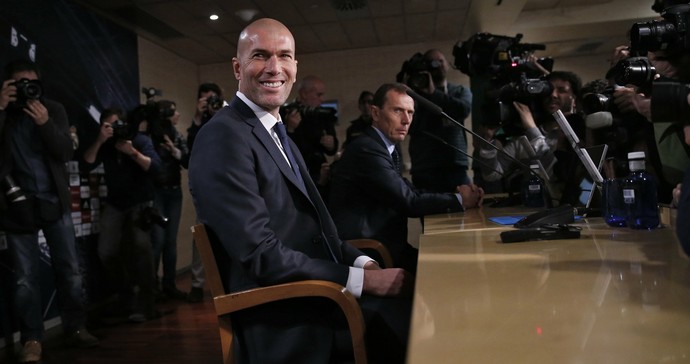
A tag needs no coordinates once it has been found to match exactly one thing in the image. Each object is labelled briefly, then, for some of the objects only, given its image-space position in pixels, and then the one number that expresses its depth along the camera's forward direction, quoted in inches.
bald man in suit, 43.8
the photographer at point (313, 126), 129.9
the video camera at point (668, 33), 40.2
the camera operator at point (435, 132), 119.5
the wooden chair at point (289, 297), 41.9
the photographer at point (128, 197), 134.6
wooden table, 19.9
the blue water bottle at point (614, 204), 55.1
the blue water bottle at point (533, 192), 83.5
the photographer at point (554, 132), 83.0
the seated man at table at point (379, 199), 81.6
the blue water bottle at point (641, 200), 52.9
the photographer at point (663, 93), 30.1
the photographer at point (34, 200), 100.7
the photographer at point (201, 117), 140.6
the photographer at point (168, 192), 150.7
